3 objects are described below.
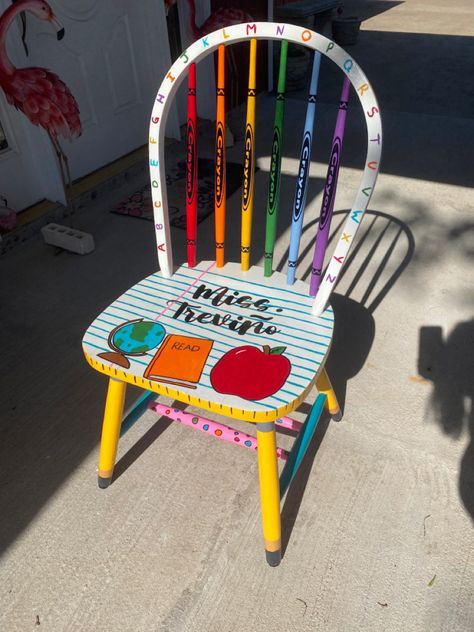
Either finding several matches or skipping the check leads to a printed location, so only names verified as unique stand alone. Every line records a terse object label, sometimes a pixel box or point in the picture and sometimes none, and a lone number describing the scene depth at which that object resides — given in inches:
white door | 117.2
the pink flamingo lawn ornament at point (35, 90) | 95.0
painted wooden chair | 46.2
